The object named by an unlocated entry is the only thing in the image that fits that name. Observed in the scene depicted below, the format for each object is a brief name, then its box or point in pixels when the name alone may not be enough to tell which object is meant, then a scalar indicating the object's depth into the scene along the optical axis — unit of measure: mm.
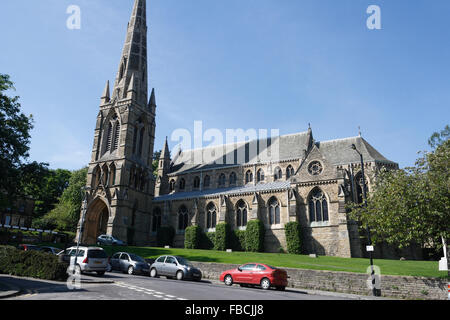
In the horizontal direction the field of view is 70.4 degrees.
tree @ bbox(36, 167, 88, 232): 51906
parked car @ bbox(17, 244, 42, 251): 25712
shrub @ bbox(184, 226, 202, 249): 38656
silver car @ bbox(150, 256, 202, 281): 18438
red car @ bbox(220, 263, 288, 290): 16303
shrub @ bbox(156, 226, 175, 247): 41500
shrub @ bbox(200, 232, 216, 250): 38562
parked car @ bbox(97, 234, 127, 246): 36625
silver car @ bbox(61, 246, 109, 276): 17578
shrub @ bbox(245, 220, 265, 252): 34781
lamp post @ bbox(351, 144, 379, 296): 16375
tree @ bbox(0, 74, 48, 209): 23797
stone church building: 33625
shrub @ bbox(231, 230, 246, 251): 36750
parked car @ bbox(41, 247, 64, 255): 24711
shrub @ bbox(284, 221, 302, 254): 32281
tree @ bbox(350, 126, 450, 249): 16859
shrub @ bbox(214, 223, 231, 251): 36969
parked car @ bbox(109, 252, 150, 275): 20550
